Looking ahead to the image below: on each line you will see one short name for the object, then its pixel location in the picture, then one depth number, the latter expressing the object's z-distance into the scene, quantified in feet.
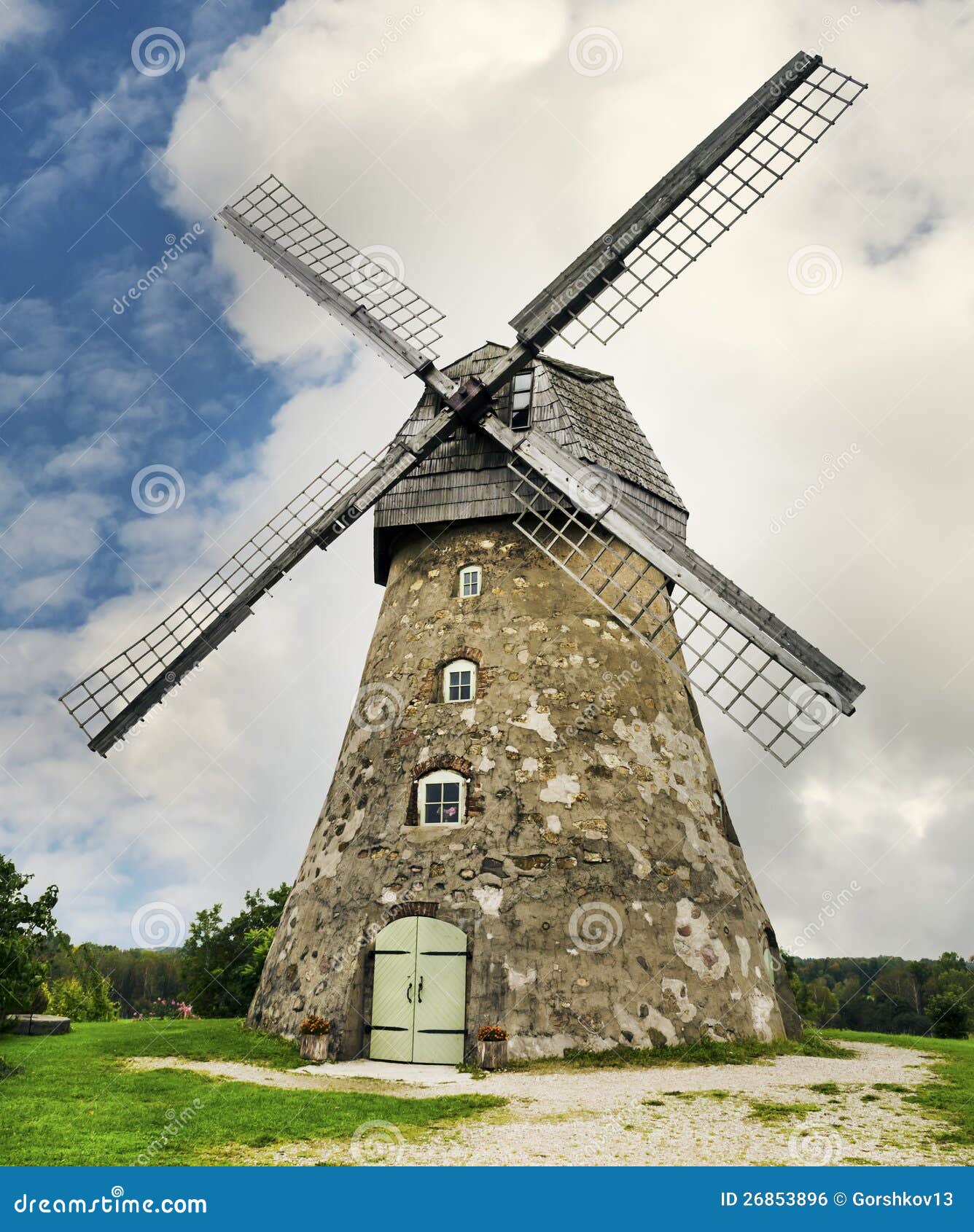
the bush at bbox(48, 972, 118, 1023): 89.30
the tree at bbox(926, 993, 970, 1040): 67.56
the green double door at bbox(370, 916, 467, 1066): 40.34
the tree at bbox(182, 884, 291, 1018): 66.90
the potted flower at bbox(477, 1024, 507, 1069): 37.17
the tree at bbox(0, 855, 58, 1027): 41.09
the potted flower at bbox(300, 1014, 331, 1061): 39.42
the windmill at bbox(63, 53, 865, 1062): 40.55
